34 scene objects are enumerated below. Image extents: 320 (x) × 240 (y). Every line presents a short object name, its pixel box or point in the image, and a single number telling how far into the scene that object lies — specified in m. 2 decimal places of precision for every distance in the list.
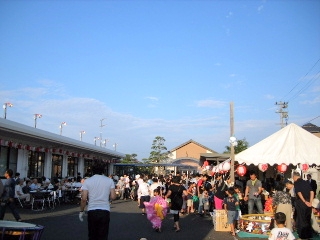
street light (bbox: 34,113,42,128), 29.38
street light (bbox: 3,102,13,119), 22.77
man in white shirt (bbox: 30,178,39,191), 15.76
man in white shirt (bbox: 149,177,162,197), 13.07
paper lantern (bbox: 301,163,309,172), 11.98
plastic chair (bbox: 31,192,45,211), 14.82
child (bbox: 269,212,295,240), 5.48
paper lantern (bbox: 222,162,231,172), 16.03
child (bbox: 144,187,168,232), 10.27
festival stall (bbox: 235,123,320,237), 11.57
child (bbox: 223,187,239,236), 9.98
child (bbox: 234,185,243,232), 10.38
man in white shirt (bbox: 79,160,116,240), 5.56
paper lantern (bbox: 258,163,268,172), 12.44
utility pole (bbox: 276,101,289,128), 38.62
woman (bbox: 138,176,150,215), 14.71
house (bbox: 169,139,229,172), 63.41
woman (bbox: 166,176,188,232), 10.48
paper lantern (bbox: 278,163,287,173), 12.44
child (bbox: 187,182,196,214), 15.95
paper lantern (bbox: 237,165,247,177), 13.66
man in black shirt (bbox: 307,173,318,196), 14.54
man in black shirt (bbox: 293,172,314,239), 8.73
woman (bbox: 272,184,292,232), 8.30
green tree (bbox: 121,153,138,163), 66.49
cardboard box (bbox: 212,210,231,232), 10.82
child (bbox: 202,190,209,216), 14.83
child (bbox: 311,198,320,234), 9.41
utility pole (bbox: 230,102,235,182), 14.03
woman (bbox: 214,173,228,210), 12.09
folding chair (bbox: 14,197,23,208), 15.18
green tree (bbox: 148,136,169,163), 61.98
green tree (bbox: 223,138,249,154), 51.52
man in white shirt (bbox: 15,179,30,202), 14.98
